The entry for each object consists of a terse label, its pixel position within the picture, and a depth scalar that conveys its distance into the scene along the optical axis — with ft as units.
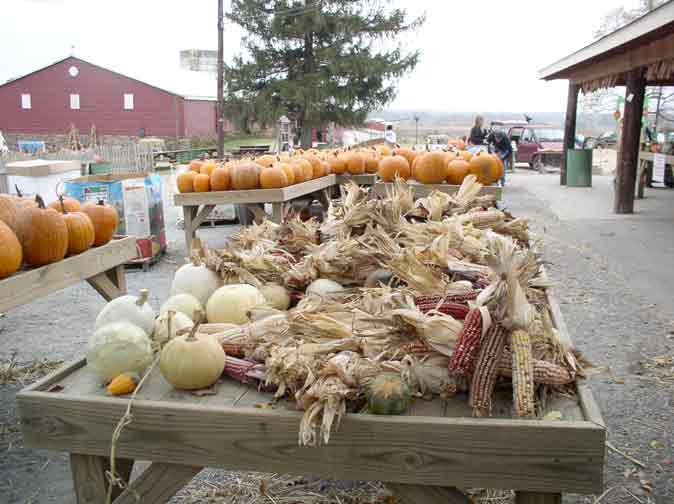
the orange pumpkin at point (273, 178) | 23.11
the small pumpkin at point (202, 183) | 23.73
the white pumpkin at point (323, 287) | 8.31
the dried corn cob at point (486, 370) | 5.41
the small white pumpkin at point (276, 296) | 8.48
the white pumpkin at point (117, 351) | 6.19
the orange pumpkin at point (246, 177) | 23.50
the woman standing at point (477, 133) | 53.31
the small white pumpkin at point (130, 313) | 7.01
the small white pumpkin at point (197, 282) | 8.69
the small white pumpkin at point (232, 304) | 7.80
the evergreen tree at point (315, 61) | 86.02
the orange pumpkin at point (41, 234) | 10.78
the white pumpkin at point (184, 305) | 7.83
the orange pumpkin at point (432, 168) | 22.11
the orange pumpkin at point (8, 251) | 9.87
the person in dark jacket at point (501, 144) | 56.54
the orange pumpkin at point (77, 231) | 12.25
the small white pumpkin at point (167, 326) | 6.87
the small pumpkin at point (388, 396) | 5.39
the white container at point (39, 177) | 23.81
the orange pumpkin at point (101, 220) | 13.50
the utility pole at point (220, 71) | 66.54
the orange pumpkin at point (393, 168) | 23.44
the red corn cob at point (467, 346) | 5.53
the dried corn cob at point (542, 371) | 5.72
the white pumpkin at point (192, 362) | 5.94
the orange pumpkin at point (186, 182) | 23.98
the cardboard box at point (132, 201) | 23.49
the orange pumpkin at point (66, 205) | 13.01
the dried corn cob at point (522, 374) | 5.34
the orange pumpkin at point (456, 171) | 21.86
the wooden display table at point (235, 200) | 23.02
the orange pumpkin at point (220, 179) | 23.68
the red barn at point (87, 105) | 134.51
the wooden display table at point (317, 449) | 5.19
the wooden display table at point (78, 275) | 10.10
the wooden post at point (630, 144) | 37.22
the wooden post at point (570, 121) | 55.47
